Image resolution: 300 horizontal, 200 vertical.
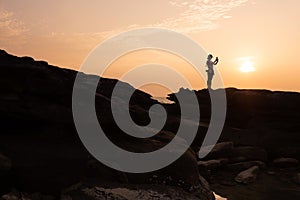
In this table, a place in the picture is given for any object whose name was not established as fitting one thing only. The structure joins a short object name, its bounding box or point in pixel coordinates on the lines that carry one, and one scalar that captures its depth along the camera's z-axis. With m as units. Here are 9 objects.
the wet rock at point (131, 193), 10.84
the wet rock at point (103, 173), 12.38
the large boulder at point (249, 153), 21.86
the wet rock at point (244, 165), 19.88
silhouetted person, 31.64
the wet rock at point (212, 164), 19.02
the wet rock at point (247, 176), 17.38
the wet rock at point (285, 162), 21.47
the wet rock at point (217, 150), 21.11
